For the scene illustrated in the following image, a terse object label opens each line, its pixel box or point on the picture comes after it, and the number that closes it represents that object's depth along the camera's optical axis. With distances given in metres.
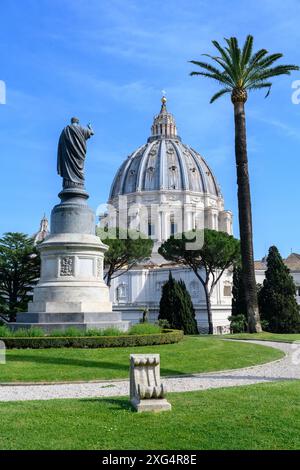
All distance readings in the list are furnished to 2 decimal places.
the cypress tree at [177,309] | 38.00
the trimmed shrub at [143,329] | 18.48
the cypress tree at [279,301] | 40.16
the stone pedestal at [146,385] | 8.01
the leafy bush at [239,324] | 36.94
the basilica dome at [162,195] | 92.00
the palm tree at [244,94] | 27.23
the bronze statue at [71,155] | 21.78
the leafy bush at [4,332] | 16.94
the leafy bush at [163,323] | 31.98
